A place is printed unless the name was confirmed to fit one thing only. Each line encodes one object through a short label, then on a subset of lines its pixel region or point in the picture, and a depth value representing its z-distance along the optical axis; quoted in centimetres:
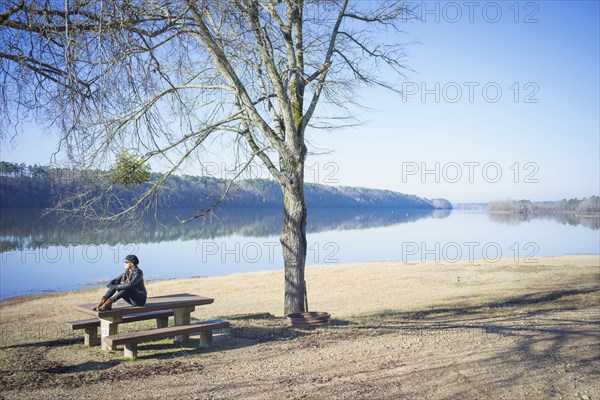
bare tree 561
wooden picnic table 799
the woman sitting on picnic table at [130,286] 814
